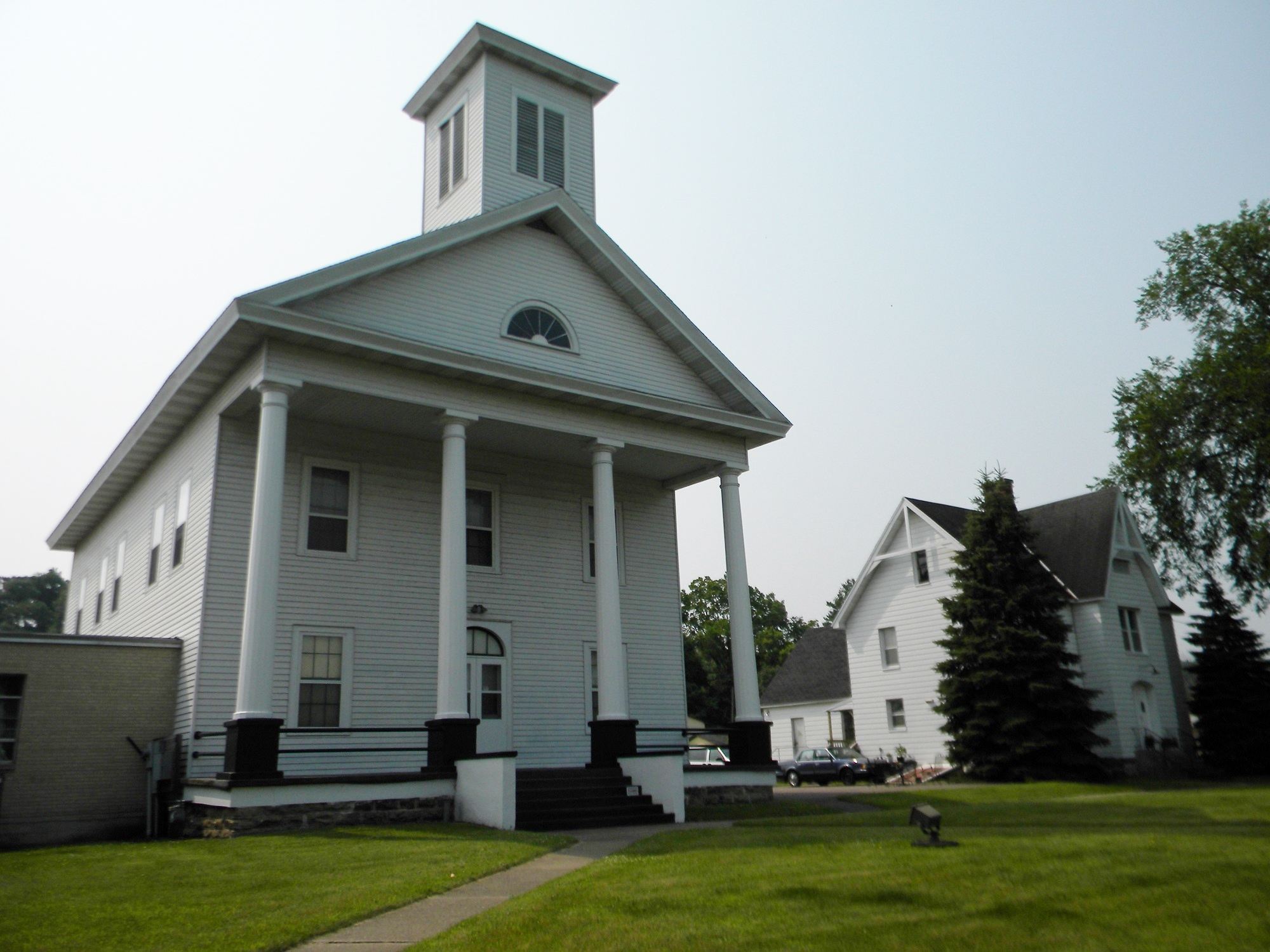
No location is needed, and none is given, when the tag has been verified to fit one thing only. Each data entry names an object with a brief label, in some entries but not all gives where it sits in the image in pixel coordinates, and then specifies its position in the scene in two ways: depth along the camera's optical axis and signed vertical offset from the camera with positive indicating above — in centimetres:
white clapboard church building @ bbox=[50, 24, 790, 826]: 1634 +515
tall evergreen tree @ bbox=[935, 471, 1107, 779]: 2841 +252
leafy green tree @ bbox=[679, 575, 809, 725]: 7238 +808
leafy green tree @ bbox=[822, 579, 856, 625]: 8938 +1397
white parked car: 3158 +39
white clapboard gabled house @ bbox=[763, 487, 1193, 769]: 3161 +422
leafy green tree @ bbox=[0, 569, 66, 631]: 7469 +1354
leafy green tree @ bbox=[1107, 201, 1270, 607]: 2977 +930
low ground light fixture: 1024 -58
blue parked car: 3250 -8
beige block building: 1666 +101
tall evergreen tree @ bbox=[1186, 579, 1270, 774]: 3100 +173
